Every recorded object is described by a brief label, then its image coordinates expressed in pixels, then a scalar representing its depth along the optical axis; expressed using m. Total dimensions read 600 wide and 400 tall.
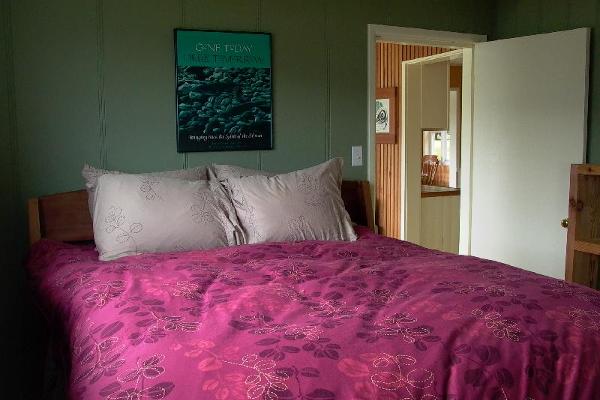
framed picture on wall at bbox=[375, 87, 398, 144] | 5.09
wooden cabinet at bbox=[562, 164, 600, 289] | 2.96
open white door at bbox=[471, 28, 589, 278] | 3.25
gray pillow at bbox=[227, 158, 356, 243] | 2.57
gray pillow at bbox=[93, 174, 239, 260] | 2.36
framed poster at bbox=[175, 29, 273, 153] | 2.90
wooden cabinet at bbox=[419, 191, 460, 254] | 4.97
